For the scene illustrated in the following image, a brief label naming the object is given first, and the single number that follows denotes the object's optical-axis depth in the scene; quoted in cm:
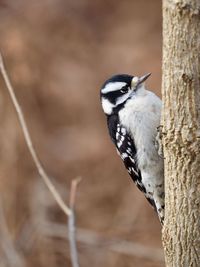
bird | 805
